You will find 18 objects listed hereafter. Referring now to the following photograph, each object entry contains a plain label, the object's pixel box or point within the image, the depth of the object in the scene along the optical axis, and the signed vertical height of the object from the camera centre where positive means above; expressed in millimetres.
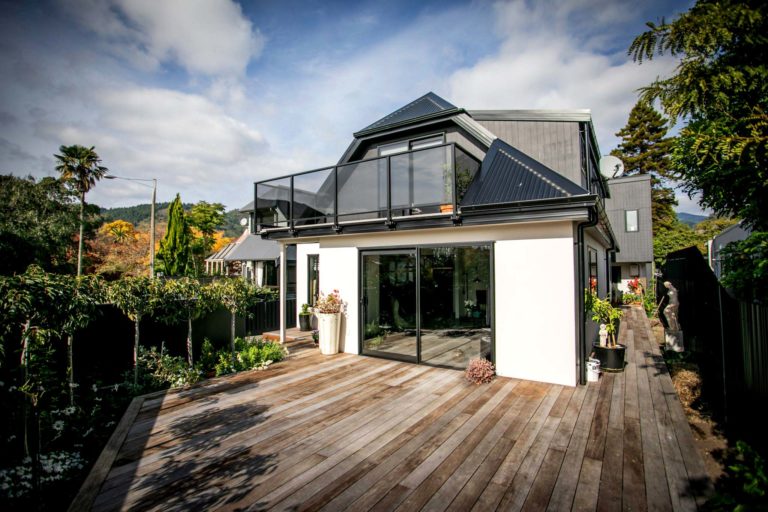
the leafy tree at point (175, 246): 15859 +1330
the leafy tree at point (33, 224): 14440 +2431
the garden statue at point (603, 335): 6008 -1151
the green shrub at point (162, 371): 5262 -1592
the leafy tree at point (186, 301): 5445 -466
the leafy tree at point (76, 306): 3602 -363
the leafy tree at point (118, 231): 30391 +4217
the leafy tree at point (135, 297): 4855 -356
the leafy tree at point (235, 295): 6074 -414
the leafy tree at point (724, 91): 2520 +1551
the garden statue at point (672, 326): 7438 -1258
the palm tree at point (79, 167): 21250 +6874
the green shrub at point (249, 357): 6035 -1603
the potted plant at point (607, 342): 5891 -1290
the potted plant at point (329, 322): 7324 -1093
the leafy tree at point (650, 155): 25812 +9490
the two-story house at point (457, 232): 5191 +766
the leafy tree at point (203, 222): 28016 +4334
